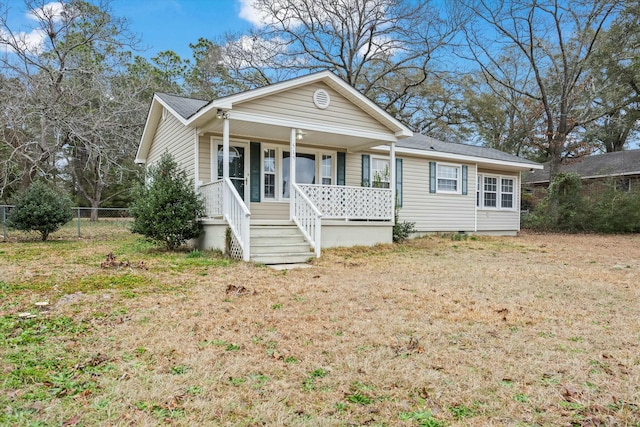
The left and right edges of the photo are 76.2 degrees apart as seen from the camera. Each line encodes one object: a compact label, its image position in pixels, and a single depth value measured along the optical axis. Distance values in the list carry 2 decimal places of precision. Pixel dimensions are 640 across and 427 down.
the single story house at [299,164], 8.38
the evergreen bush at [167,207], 8.45
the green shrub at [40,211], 10.40
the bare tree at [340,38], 20.44
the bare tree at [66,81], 14.02
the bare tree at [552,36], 18.48
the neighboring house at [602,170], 18.95
